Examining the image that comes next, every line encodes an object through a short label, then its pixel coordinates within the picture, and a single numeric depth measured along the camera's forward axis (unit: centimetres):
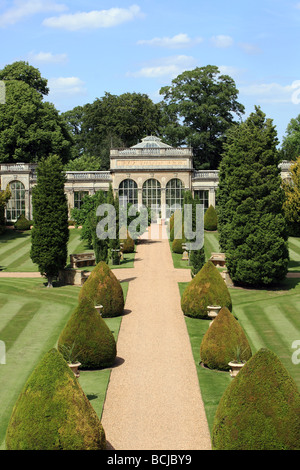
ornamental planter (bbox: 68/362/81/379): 2220
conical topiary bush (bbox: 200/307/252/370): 2378
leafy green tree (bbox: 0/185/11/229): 6469
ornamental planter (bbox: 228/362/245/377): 2250
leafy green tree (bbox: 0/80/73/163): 8056
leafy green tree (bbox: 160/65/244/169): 8800
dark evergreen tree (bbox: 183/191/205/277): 4053
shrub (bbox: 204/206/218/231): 6794
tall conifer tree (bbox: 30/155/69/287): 4016
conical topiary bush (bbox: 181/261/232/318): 3155
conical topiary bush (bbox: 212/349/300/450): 1495
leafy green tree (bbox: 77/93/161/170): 10606
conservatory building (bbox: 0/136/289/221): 7625
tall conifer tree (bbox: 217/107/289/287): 3922
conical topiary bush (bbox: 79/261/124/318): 3166
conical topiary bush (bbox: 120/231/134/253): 5297
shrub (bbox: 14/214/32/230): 6875
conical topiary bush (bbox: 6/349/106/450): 1477
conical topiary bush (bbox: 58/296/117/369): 2389
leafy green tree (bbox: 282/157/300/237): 5922
